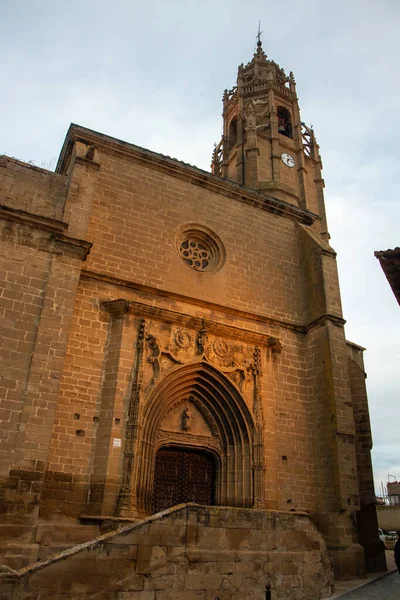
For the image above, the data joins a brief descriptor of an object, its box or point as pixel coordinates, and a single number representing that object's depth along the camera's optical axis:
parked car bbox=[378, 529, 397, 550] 19.34
